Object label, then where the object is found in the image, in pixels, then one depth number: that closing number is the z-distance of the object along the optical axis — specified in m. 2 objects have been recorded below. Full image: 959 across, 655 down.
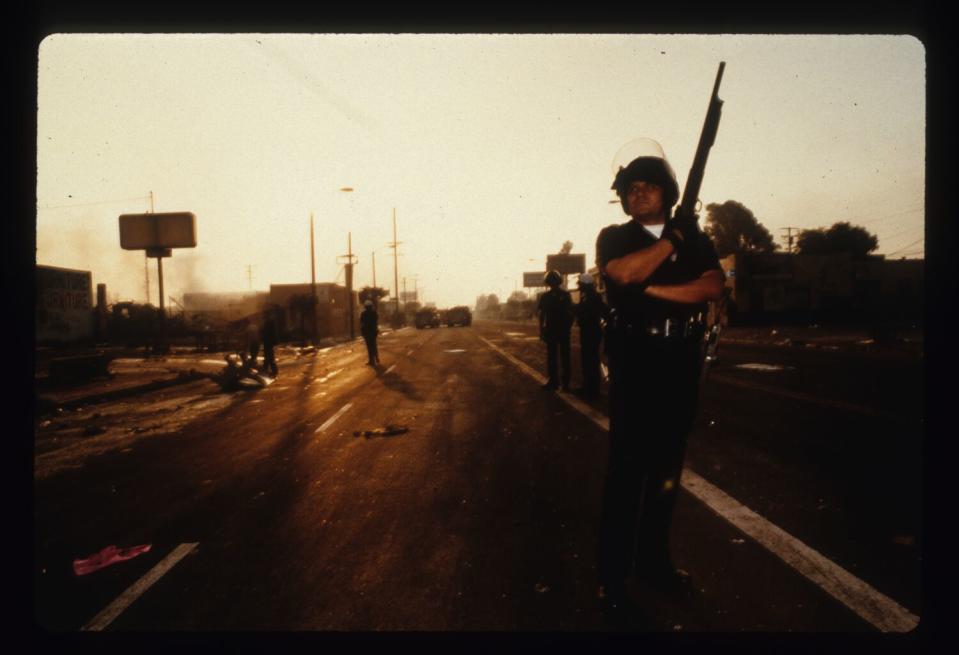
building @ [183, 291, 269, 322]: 112.14
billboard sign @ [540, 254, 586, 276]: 104.69
